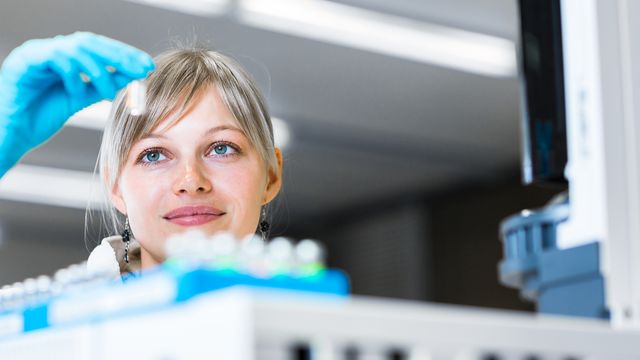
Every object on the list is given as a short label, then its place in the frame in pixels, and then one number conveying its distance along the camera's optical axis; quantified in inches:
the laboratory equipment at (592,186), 40.5
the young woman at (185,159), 52.1
